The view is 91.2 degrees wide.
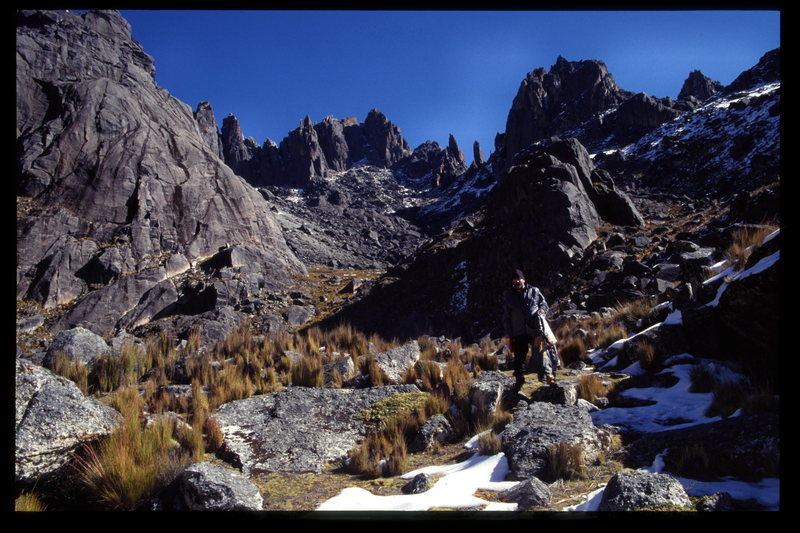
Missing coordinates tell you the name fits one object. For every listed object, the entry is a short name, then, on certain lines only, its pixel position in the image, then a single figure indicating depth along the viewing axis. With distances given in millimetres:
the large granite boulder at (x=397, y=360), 7723
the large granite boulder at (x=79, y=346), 7500
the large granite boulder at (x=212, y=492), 2928
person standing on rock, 6457
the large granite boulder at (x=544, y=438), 3658
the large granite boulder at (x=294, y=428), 4633
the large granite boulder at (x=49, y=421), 3328
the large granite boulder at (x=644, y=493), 2586
